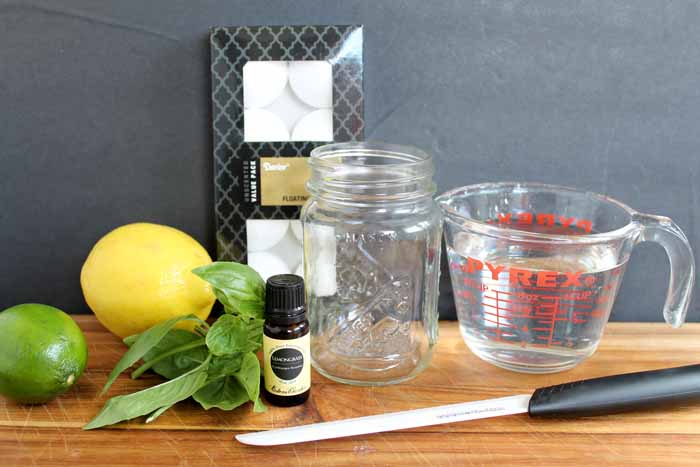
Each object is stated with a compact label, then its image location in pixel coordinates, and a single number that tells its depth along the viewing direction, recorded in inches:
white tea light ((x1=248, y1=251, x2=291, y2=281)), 35.9
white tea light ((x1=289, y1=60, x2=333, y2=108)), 34.0
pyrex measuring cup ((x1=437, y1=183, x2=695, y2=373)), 28.9
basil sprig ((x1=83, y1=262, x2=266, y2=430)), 26.5
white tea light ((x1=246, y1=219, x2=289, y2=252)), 35.5
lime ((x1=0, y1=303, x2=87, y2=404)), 26.5
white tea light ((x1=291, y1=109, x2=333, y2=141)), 34.4
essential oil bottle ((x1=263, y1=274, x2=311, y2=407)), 26.8
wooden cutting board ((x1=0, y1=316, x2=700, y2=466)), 24.7
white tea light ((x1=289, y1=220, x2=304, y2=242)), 35.4
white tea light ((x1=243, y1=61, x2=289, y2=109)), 34.1
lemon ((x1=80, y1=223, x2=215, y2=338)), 31.1
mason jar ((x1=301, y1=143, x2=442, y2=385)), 30.1
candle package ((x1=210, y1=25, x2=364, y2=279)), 33.9
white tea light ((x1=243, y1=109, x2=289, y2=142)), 34.6
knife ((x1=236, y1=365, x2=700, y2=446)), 25.9
